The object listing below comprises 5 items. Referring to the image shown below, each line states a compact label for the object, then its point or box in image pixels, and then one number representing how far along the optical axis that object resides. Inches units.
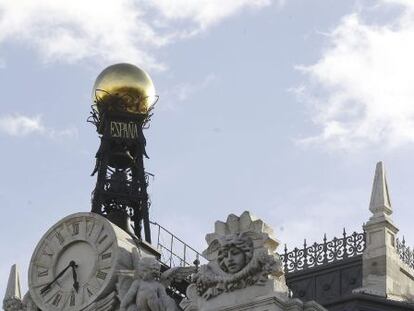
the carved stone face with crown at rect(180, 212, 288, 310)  1398.9
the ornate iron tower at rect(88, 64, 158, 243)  1743.4
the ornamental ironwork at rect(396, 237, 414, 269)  1552.7
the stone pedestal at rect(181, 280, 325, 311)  1386.6
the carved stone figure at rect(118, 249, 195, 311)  1474.2
